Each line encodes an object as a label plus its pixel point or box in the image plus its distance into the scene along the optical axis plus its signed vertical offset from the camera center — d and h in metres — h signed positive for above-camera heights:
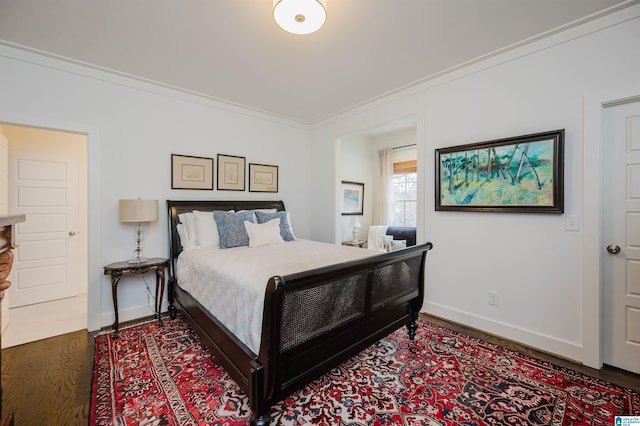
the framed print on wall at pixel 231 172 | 3.92 +0.56
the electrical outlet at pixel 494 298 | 2.79 -0.87
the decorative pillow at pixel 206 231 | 3.19 -0.22
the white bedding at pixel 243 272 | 1.79 -0.47
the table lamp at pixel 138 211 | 2.88 +0.01
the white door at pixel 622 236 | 2.15 -0.20
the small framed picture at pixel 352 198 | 5.73 +0.28
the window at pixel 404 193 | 5.65 +0.36
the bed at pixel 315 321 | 1.57 -0.79
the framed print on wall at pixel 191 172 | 3.52 +0.51
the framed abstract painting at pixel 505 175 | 2.43 +0.35
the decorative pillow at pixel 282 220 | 3.69 -0.12
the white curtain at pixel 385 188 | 5.93 +0.48
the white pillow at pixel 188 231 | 3.19 -0.22
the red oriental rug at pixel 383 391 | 1.74 -1.26
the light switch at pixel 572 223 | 2.35 -0.10
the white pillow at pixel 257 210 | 3.69 +0.01
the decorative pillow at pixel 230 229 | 3.19 -0.21
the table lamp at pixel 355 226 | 5.62 -0.30
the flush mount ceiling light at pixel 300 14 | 1.84 +1.34
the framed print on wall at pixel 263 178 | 4.26 +0.52
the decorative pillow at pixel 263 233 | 3.27 -0.26
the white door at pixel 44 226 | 3.53 -0.19
